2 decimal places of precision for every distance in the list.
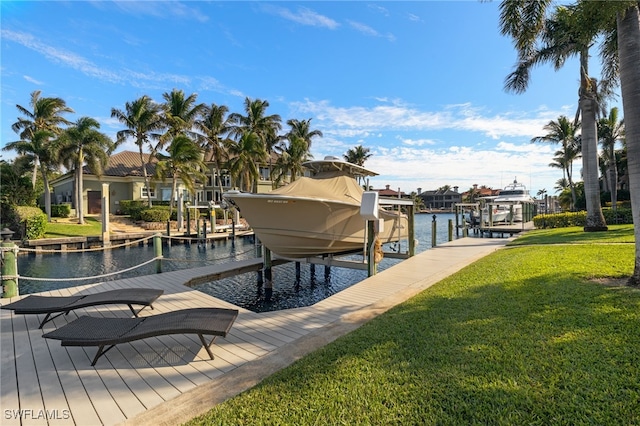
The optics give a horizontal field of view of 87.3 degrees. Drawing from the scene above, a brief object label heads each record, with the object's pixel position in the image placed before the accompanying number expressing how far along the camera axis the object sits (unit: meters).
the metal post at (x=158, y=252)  9.93
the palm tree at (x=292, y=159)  39.44
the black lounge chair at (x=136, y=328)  4.03
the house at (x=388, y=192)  96.44
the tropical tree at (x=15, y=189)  23.08
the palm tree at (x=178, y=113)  33.44
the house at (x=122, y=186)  35.22
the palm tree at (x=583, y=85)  15.73
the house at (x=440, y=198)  113.95
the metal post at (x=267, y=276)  11.24
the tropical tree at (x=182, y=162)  30.20
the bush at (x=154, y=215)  31.02
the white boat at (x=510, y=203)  28.53
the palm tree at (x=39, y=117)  30.22
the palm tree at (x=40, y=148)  27.50
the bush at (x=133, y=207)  31.66
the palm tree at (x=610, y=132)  32.47
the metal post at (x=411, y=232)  12.90
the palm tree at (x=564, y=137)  41.03
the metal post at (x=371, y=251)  9.70
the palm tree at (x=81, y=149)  28.44
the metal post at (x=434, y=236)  17.20
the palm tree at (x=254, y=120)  37.78
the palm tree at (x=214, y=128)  34.88
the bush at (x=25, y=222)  21.36
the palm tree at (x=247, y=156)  31.86
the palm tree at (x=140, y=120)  33.66
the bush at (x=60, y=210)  30.71
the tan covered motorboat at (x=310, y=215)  9.42
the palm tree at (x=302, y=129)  45.28
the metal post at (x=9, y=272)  7.35
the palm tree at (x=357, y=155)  56.28
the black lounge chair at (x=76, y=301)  5.47
